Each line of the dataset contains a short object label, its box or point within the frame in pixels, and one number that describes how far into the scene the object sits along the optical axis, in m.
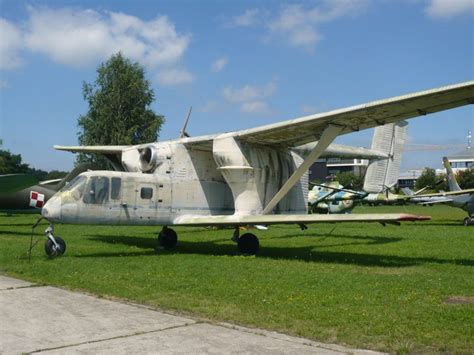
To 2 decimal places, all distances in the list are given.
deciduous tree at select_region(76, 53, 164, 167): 47.53
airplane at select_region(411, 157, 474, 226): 28.96
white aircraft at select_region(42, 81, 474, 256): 11.82
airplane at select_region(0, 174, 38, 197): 21.02
